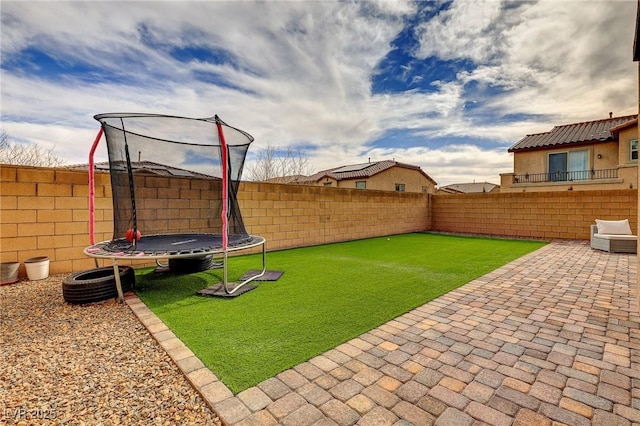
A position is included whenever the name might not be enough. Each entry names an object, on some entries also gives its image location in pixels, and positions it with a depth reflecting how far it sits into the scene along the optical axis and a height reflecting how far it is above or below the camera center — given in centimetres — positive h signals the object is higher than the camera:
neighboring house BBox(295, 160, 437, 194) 2022 +268
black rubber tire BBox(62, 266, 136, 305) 292 -79
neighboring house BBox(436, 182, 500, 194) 2833 +271
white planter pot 373 -73
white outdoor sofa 606 -56
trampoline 341 +38
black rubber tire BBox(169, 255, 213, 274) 410 -77
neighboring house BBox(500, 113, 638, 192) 1220 +264
